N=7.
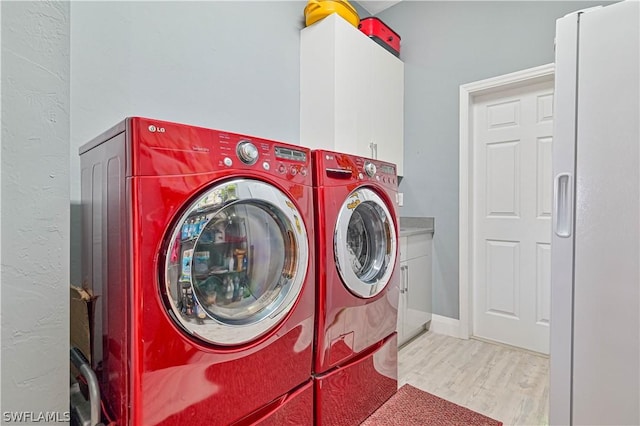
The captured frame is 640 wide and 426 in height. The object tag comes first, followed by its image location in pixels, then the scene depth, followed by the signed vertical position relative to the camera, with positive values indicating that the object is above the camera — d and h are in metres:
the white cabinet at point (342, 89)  2.24 +0.83
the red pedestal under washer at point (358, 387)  1.33 -0.79
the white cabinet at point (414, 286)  2.40 -0.60
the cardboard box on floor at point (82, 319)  1.09 -0.38
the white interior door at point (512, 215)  2.38 -0.05
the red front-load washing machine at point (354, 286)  1.31 -0.34
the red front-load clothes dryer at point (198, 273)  0.86 -0.20
